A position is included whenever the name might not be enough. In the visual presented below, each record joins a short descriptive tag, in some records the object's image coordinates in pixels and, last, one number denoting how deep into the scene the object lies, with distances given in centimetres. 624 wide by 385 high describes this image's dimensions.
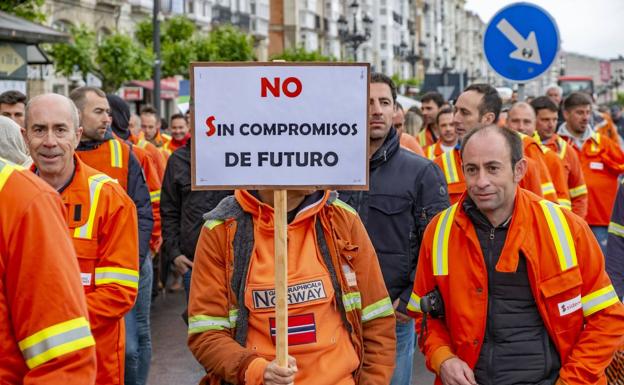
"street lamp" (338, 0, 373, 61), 2957
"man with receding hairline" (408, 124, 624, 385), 407
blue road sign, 840
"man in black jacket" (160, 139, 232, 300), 699
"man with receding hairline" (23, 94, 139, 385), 477
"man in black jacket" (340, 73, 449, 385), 532
